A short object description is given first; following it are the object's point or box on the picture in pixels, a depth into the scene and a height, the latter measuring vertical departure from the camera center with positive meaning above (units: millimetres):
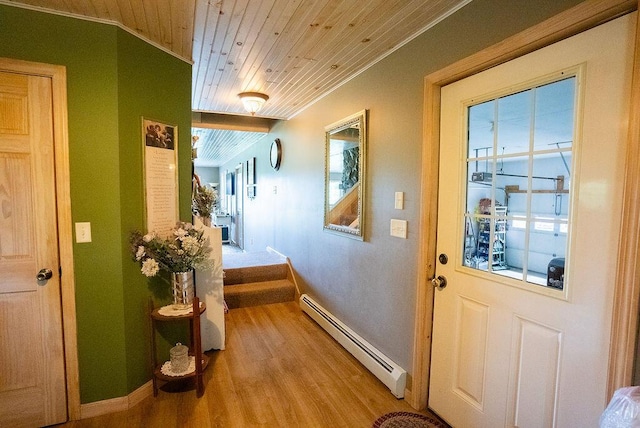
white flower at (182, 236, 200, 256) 1939 -318
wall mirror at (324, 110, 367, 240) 2527 +197
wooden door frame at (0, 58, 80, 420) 1664 -131
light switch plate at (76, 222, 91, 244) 1767 -224
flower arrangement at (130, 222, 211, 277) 1848 -349
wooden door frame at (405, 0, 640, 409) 1021 +229
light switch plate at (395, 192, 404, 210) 2070 -21
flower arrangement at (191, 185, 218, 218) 3000 -61
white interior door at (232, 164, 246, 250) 6930 -361
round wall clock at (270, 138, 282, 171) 4375 +604
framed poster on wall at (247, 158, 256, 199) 5728 +332
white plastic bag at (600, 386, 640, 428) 827 -575
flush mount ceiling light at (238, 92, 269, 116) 3045 +954
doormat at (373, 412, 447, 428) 1808 -1324
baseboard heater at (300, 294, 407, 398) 2051 -1206
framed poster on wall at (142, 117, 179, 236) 2018 +129
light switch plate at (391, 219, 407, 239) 2045 -204
